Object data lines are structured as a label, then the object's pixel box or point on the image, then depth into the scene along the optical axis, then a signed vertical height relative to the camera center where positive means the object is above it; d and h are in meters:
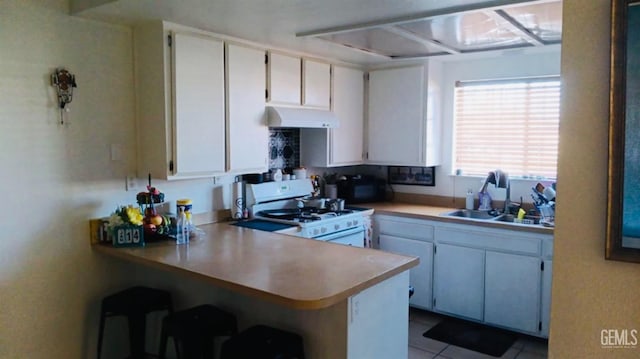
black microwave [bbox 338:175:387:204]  4.60 -0.35
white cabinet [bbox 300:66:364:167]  4.33 +0.18
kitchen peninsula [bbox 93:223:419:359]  2.13 -0.59
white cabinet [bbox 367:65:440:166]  4.36 +0.32
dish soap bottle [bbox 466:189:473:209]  4.36 -0.44
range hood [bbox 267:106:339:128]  3.61 +0.28
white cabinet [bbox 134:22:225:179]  3.00 +0.34
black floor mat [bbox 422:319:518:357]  3.57 -1.43
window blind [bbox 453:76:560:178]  4.04 +0.23
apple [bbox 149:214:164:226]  2.99 -0.42
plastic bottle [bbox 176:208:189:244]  3.00 -0.48
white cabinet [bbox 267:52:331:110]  3.69 +0.57
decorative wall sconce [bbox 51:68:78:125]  2.76 +0.39
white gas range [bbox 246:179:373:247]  3.68 -0.50
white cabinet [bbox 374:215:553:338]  3.56 -0.91
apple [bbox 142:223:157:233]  2.96 -0.46
